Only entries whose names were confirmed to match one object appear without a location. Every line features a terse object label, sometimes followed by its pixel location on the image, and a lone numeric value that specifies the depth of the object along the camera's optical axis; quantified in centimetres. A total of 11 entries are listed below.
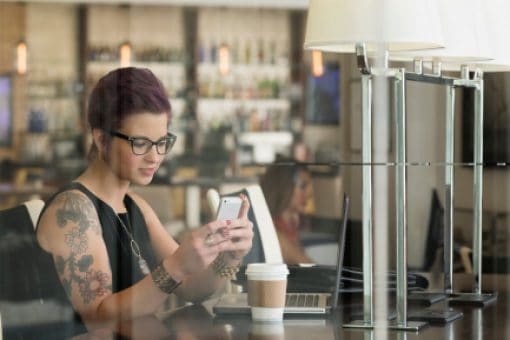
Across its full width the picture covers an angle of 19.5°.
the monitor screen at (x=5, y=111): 319
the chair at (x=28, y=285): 322
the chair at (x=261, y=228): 372
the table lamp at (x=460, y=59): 284
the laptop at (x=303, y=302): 251
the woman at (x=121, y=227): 320
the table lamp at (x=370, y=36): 228
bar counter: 227
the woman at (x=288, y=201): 388
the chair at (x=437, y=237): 458
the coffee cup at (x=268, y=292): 244
